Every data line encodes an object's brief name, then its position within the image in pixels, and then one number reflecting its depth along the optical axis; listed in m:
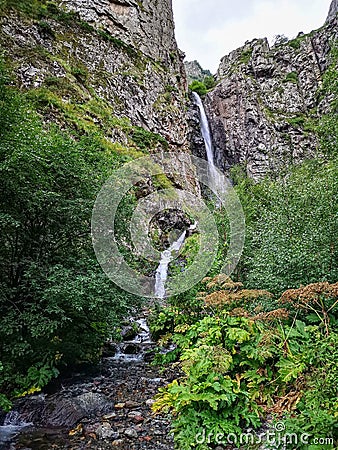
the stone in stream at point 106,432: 4.49
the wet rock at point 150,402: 5.43
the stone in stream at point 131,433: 4.40
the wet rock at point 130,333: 10.40
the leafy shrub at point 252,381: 3.28
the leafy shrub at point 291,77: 38.31
